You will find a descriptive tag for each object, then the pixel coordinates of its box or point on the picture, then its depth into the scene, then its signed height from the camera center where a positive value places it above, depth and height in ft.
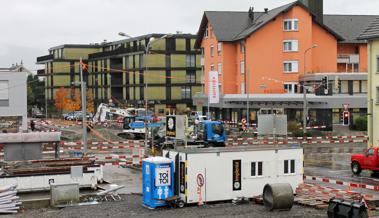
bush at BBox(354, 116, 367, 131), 182.09 -4.03
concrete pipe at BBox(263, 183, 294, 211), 63.87 -9.17
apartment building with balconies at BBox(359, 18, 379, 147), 126.72 +5.40
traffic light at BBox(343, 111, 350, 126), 125.80 -1.52
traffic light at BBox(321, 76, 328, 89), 160.37 +7.18
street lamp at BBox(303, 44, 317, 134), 210.59 +20.21
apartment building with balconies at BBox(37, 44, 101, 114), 363.76 +27.28
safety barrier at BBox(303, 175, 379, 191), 72.97 -9.34
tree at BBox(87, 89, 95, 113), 310.65 +4.02
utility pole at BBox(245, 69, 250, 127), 194.29 +10.06
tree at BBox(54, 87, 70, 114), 309.47 +6.12
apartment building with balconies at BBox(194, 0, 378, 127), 197.26 +20.14
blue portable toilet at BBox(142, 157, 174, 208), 67.05 -7.91
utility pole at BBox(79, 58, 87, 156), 107.21 +0.12
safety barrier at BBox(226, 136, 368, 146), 146.10 -7.65
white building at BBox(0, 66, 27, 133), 163.73 +4.33
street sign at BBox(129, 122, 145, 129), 123.08 -2.96
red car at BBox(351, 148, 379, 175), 93.50 -8.13
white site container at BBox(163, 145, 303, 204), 67.41 -6.96
